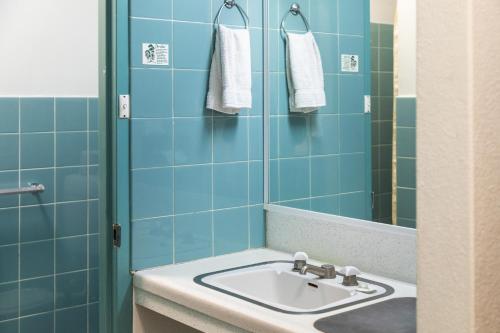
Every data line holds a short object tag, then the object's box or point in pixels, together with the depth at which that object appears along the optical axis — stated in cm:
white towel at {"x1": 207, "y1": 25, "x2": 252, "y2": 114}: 210
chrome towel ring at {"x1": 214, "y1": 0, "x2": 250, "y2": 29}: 213
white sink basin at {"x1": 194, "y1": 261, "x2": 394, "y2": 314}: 173
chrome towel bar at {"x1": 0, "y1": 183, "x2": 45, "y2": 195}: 273
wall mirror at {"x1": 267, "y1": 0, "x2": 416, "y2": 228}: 178
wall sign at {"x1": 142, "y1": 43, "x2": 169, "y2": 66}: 198
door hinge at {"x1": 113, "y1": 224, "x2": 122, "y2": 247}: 197
